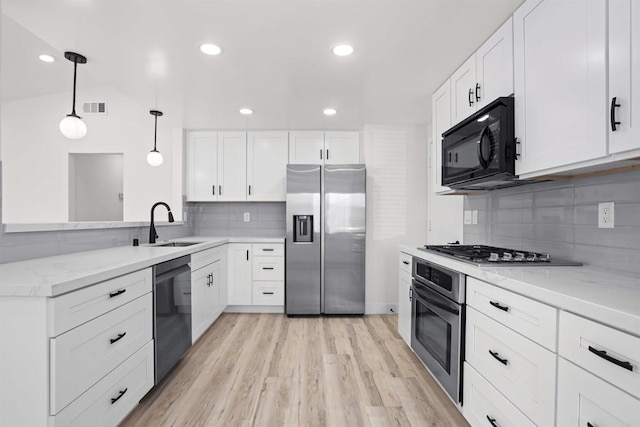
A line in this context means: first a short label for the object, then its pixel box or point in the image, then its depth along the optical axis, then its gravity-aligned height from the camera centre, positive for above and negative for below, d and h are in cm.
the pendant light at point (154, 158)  329 +59
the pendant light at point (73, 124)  212 +61
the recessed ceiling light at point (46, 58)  267 +135
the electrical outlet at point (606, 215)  146 +1
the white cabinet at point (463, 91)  208 +89
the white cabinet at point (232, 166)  405 +62
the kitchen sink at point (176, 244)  303 -31
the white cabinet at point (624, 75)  102 +49
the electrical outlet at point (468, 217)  276 -1
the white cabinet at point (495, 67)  170 +88
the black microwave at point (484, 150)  164 +39
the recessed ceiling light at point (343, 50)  201 +109
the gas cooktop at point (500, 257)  160 -24
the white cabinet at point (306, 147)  398 +86
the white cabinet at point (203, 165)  406 +63
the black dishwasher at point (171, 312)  203 -72
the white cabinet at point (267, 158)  404 +73
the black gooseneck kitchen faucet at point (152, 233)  292 -19
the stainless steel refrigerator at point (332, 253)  365 -46
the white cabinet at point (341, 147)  397 +87
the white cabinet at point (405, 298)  265 -74
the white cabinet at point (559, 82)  117 +58
